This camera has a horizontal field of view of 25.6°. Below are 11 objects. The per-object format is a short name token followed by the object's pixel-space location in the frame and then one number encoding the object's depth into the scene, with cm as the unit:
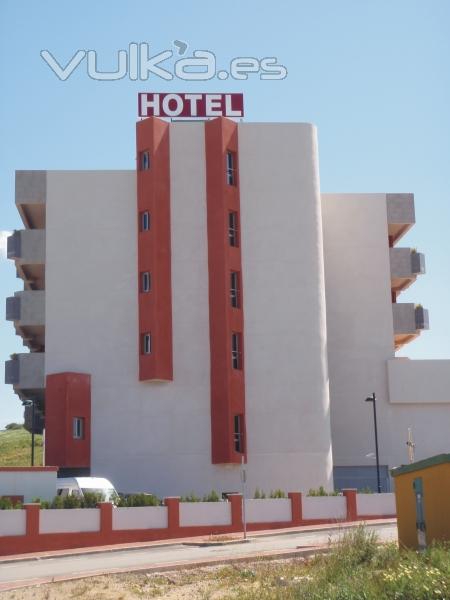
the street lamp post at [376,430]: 5372
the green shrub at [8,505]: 3772
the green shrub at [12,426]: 13939
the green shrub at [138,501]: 4103
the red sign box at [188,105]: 5834
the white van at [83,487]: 4213
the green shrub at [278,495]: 4481
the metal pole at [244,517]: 3996
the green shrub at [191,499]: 4237
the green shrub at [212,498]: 4263
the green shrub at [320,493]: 4560
